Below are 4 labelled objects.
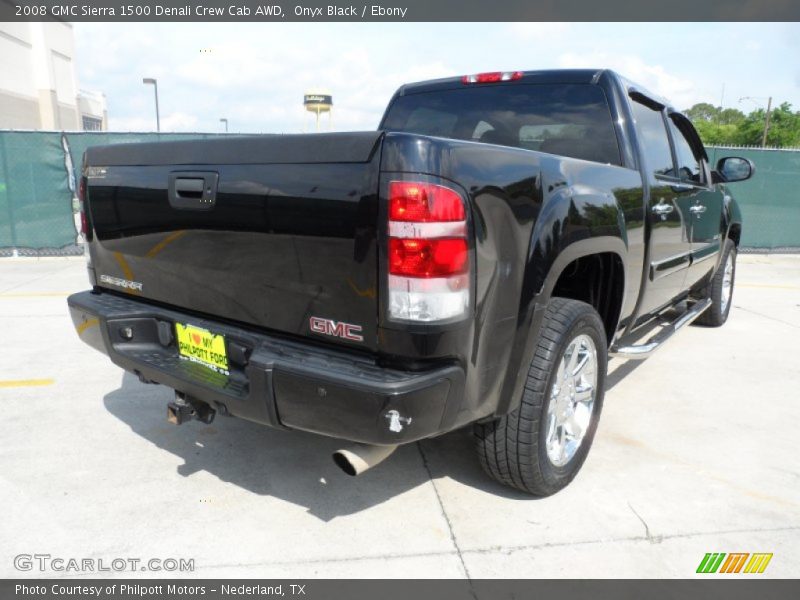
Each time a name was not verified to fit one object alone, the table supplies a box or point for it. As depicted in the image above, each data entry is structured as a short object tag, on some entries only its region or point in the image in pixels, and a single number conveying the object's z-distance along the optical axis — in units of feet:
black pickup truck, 6.42
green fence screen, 30.96
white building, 132.05
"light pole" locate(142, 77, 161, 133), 84.81
